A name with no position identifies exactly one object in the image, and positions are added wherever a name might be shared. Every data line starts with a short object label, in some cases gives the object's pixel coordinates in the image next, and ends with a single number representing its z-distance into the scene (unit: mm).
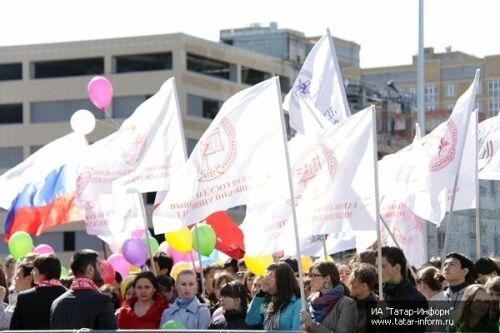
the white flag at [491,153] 16897
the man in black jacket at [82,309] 10547
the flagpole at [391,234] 14138
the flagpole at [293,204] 10936
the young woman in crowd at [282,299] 11086
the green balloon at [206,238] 18297
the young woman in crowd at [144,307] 11703
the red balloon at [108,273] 16094
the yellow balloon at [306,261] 17511
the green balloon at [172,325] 10783
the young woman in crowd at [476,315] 10109
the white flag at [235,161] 12328
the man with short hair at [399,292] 10445
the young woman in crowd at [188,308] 11570
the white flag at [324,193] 12039
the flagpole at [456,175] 14750
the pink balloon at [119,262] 18406
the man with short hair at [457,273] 12195
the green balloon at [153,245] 19534
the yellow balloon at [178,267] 16941
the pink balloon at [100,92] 20453
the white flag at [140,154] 15430
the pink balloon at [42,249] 18906
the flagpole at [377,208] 11180
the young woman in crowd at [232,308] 11977
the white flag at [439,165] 15016
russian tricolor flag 17719
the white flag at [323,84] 17125
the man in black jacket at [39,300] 11148
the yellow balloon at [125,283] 13116
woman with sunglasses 10594
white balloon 19125
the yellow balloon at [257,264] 16578
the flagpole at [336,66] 17094
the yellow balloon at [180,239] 18453
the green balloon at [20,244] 19281
